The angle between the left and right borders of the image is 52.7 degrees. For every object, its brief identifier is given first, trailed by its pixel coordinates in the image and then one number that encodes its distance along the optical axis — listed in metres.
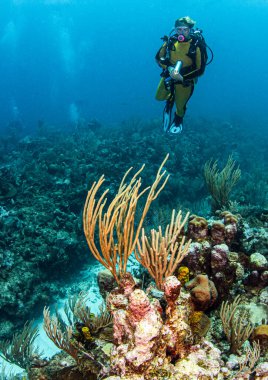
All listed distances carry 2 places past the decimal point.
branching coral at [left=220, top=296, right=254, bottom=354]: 2.46
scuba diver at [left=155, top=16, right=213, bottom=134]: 6.93
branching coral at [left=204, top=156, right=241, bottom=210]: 6.34
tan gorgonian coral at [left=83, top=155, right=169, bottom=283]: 2.11
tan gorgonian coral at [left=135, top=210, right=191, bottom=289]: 2.30
